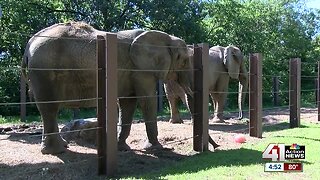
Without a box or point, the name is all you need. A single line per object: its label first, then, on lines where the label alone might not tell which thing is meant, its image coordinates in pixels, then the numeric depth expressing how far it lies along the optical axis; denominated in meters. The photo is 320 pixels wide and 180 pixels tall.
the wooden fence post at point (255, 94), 10.58
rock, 9.05
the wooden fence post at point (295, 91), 12.76
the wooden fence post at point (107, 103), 6.37
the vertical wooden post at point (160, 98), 18.87
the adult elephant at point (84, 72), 7.75
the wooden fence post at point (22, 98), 14.89
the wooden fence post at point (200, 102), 8.64
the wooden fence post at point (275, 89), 25.03
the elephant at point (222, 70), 14.47
